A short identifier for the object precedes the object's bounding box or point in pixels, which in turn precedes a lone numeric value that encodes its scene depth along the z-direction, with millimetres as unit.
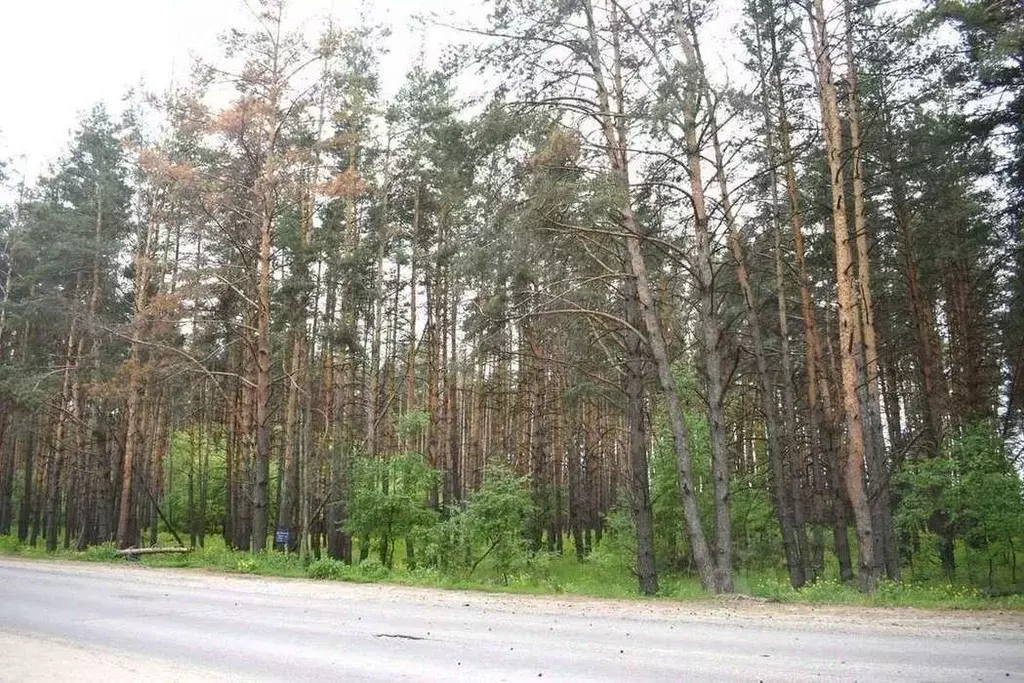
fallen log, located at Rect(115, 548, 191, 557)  19562
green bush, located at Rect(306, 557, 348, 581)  14539
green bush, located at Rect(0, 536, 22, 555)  26625
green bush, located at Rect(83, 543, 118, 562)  20188
